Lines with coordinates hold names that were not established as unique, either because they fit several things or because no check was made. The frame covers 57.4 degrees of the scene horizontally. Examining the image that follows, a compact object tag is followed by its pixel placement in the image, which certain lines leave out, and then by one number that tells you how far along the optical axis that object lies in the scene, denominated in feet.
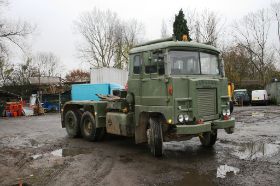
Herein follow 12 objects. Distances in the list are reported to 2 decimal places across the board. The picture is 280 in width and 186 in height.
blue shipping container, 30.63
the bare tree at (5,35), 78.43
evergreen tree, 86.30
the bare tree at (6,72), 134.08
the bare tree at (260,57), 122.02
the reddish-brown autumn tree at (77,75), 162.24
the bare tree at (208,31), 118.39
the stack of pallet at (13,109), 68.00
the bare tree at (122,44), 138.32
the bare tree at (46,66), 182.16
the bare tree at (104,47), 140.36
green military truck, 20.20
